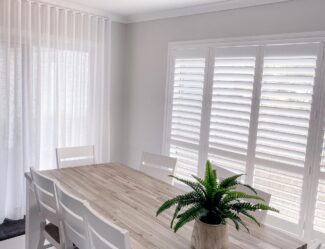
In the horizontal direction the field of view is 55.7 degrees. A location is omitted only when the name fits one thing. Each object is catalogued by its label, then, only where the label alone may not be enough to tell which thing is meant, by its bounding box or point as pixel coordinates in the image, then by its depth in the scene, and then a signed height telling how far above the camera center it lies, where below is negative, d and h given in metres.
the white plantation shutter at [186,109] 3.43 -0.18
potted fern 1.38 -0.50
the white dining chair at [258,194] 1.93 -0.64
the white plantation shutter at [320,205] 2.49 -0.84
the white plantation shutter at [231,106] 2.96 -0.10
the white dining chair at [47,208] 1.91 -0.80
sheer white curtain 3.20 +0.00
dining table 1.54 -0.73
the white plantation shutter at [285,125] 2.56 -0.23
